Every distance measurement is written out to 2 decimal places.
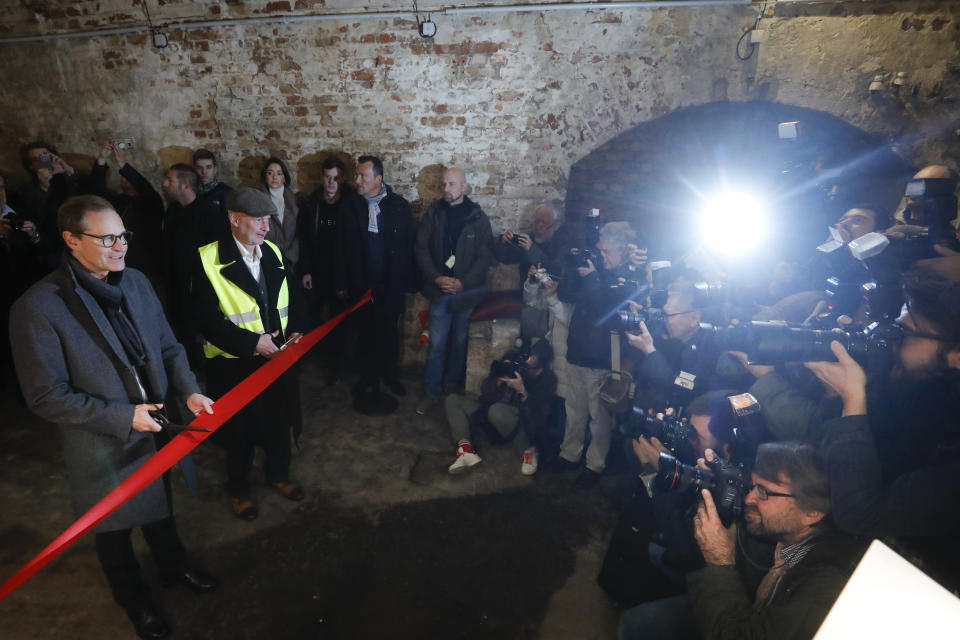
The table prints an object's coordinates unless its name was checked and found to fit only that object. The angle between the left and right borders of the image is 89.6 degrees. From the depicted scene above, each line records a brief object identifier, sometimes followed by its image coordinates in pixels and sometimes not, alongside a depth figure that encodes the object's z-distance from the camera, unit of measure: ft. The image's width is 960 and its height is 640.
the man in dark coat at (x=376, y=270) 13.97
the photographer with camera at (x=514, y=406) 12.01
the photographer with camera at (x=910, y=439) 5.46
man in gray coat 6.55
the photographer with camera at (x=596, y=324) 10.59
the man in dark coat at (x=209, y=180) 14.33
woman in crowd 14.57
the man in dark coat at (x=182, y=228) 13.14
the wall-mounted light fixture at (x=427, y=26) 13.66
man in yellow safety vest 9.15
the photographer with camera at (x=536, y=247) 13.16
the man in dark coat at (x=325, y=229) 14.17
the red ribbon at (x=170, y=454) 6.86
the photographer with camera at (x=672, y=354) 8.73
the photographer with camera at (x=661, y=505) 7.18
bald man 14.21
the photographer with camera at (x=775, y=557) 5.10
